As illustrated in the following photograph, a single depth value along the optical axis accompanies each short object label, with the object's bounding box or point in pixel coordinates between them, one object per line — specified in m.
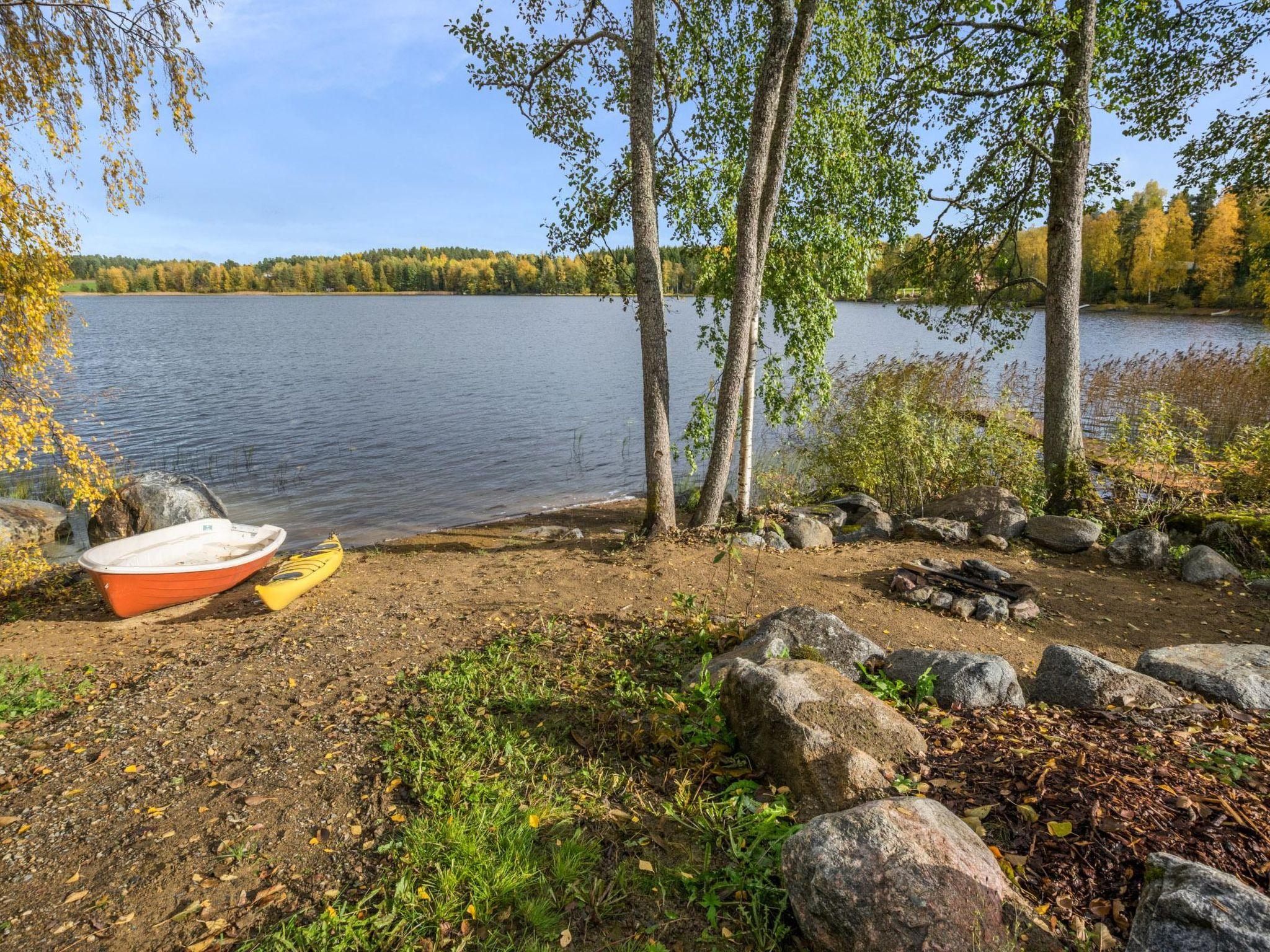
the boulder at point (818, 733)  3.19
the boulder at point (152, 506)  11.05
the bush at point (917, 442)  10.35
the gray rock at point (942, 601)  6.40
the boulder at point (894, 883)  2.28
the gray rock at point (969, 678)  4.09
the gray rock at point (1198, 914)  1.94
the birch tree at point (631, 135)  7.93
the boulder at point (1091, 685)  3.93
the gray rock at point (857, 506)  10.79
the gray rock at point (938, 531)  8.77
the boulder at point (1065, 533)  8.11
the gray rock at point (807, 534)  9.05
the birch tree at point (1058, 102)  8.60
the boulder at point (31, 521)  11.30
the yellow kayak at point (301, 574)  6.86
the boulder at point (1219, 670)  3.93
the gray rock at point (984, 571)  6.87
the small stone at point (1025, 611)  6.24
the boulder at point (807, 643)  4.43
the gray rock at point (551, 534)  10.62
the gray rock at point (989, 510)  8.87
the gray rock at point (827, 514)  10.38
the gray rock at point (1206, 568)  7.00
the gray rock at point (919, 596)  6.55
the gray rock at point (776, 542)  8.57
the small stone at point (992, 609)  6.20
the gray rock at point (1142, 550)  7.50
